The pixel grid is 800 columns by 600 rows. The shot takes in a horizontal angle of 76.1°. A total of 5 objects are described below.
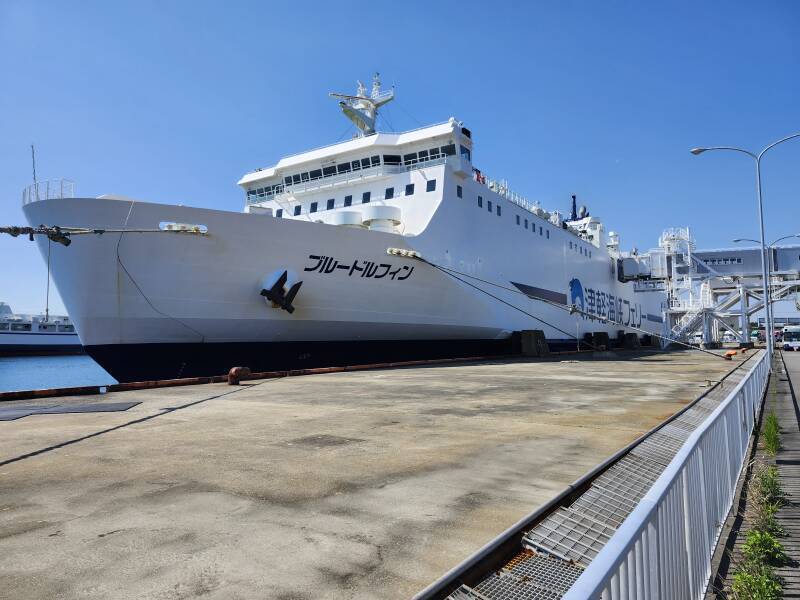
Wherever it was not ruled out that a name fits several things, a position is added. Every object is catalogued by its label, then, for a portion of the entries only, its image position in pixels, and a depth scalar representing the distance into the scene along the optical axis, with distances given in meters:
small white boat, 56.16
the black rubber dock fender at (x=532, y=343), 24.02
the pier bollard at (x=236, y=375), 12.09
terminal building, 39.78
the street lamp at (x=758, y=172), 19.55
